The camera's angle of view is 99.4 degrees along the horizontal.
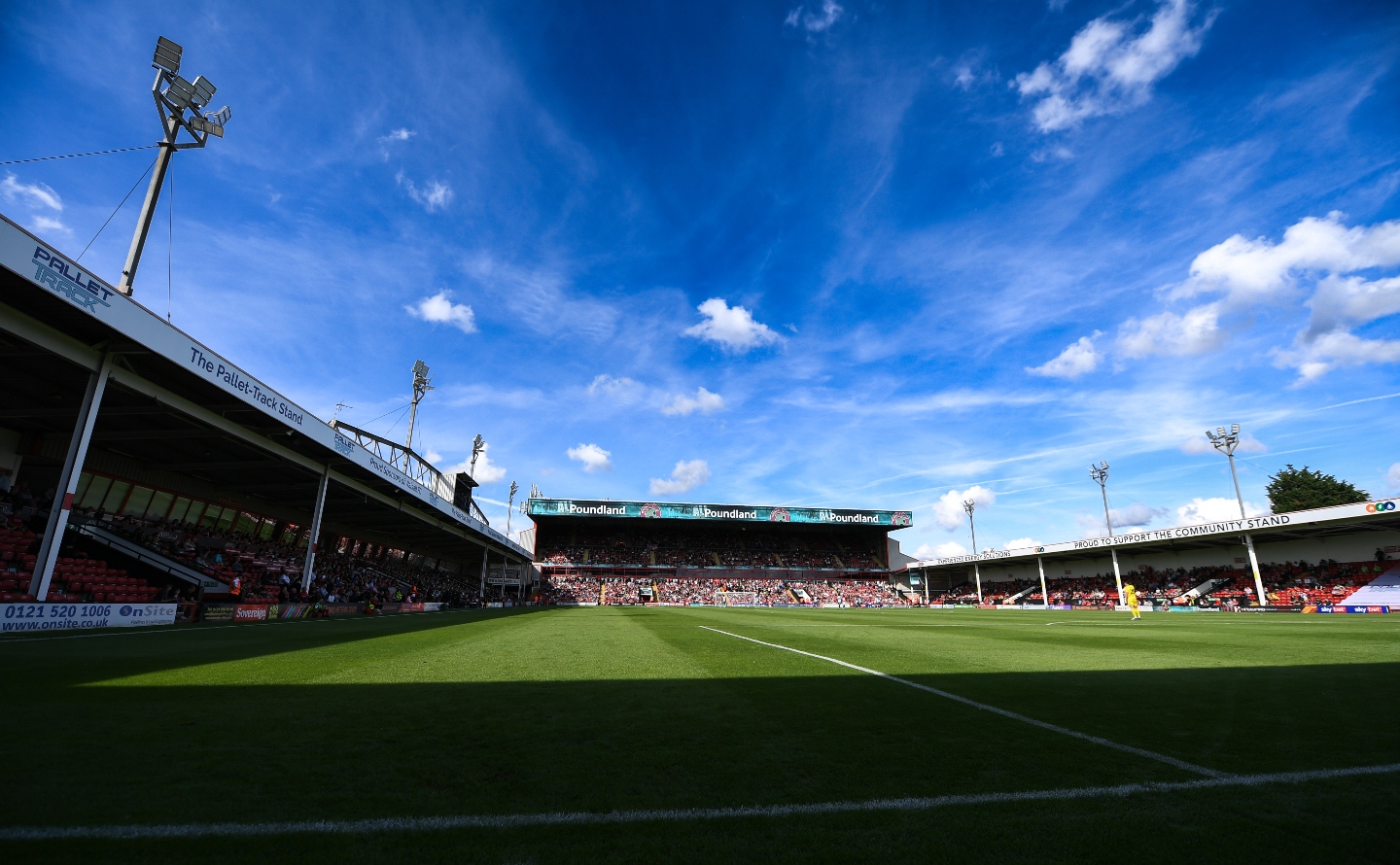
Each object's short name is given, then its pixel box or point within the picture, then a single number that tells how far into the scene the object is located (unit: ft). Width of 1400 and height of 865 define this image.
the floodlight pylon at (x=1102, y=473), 173.84
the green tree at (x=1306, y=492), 180.75
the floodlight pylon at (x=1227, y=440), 136.98
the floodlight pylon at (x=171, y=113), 53.06
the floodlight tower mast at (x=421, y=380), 130.47
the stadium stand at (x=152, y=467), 42.27
